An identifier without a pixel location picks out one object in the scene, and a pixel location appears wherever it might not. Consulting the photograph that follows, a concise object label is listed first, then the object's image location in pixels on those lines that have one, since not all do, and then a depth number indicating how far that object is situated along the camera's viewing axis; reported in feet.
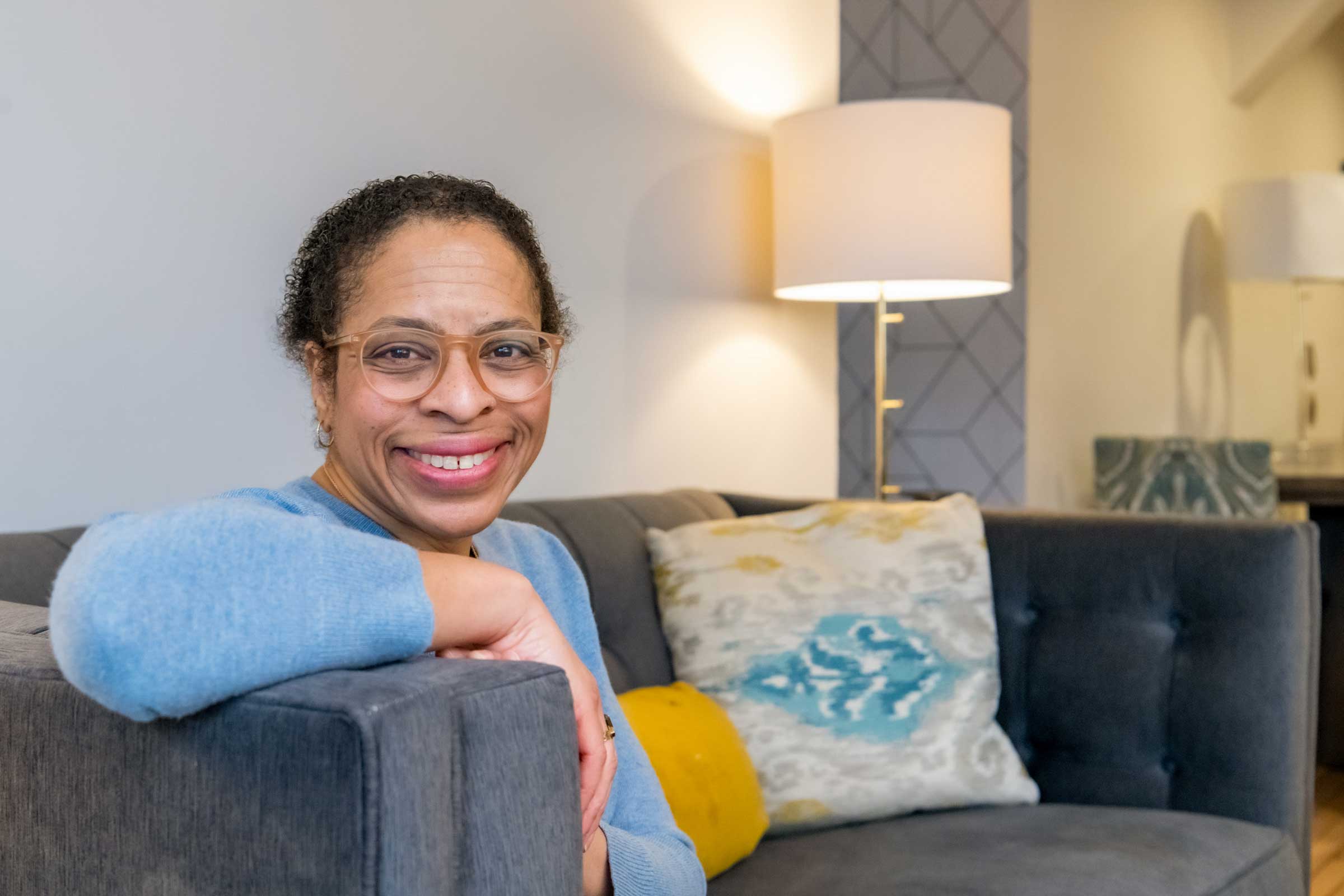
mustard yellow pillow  5.06
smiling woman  2.50
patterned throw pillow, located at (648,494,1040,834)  5.81
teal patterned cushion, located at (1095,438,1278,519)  12.69
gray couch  2.32
